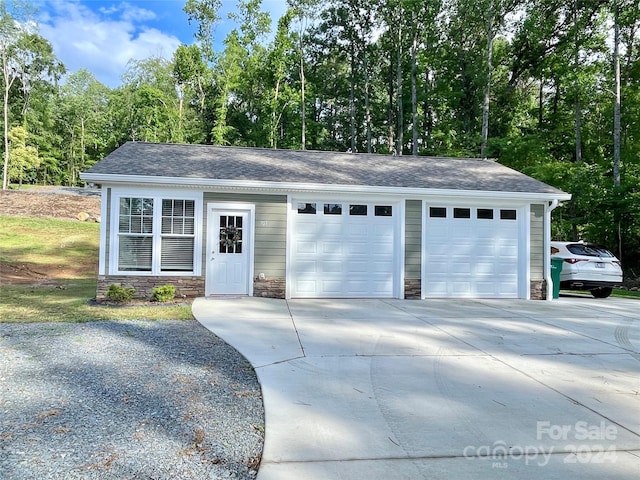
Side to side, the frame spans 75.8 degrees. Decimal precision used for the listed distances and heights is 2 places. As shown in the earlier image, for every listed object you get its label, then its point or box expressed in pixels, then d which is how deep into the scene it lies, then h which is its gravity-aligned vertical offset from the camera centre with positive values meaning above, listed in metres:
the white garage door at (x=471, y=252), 9.91 -0.07
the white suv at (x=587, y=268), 10.45 -0.43
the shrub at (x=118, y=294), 8.07 -0.96
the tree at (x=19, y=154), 30.61 +6.71
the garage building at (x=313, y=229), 8.69 +0.42
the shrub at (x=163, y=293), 8.33 -0.97
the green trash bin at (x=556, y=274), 10.20 -0.59
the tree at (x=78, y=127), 38.62 +11.22
